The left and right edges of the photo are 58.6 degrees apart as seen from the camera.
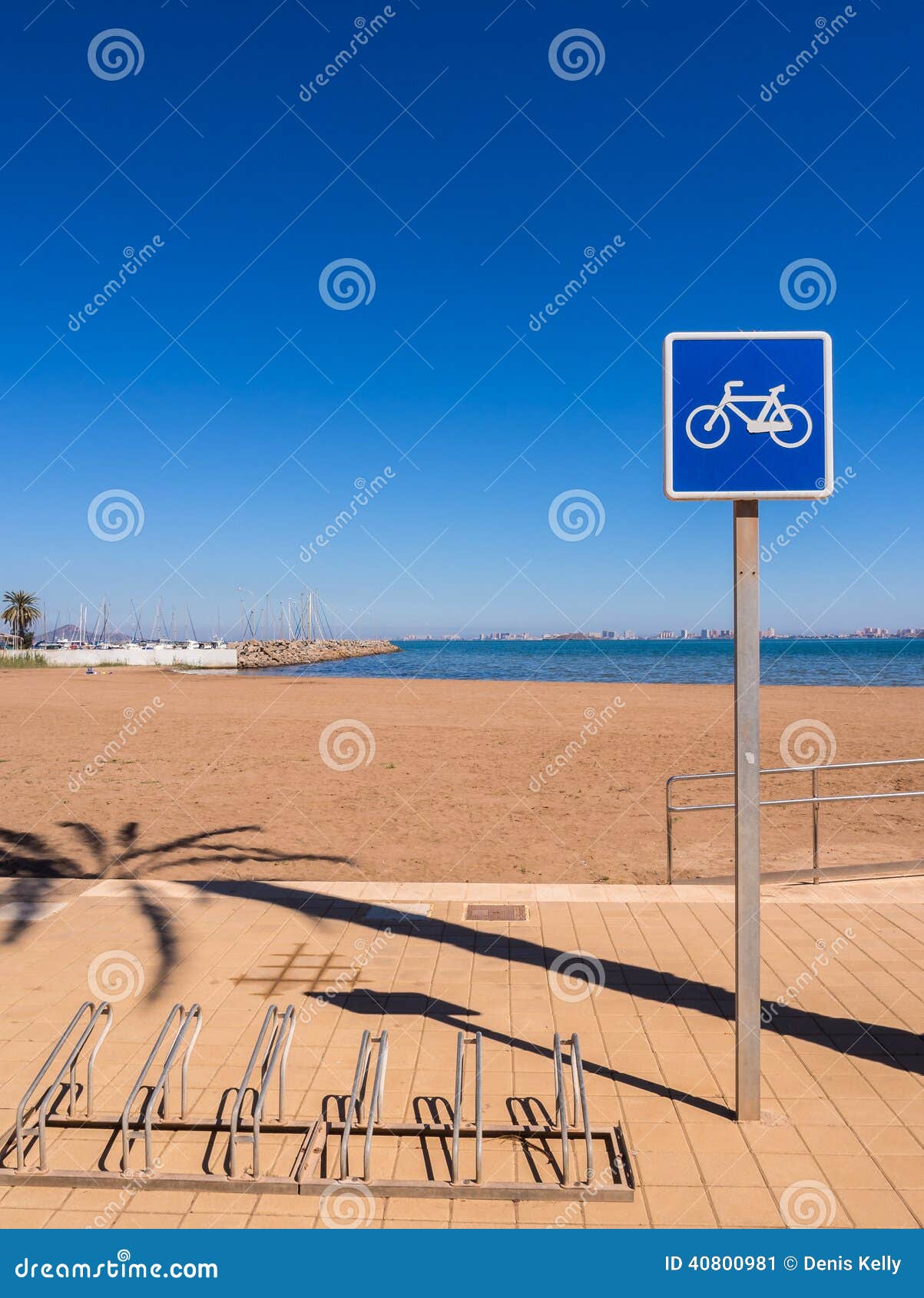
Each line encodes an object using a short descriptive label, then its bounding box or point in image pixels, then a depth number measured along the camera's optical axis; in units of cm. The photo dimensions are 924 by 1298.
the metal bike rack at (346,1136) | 317
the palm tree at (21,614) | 7825
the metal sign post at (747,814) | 351
